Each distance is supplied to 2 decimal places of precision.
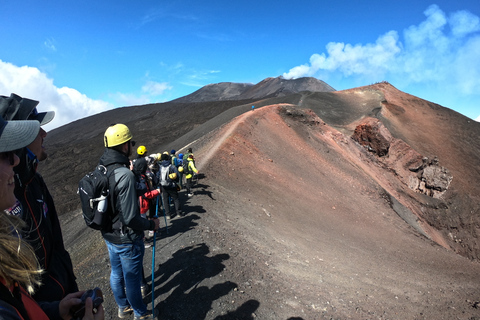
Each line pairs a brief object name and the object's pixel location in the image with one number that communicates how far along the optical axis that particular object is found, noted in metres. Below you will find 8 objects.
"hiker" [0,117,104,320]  1.28
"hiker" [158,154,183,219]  7.20
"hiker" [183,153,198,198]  9.10
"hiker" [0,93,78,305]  2.26
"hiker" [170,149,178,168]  9.74
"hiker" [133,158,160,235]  5.23
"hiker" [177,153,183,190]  9.48
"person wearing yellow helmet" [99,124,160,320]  3.23
